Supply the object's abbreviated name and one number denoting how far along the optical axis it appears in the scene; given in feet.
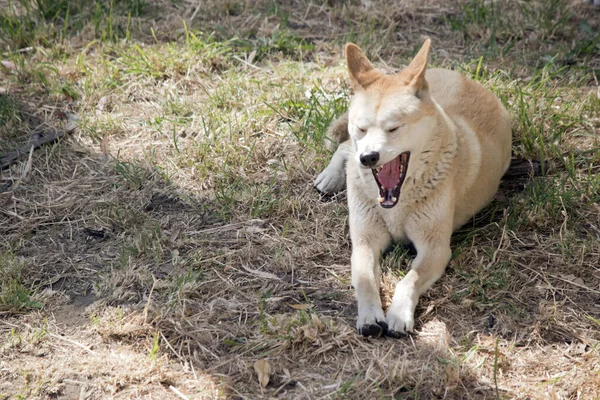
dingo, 23.84
